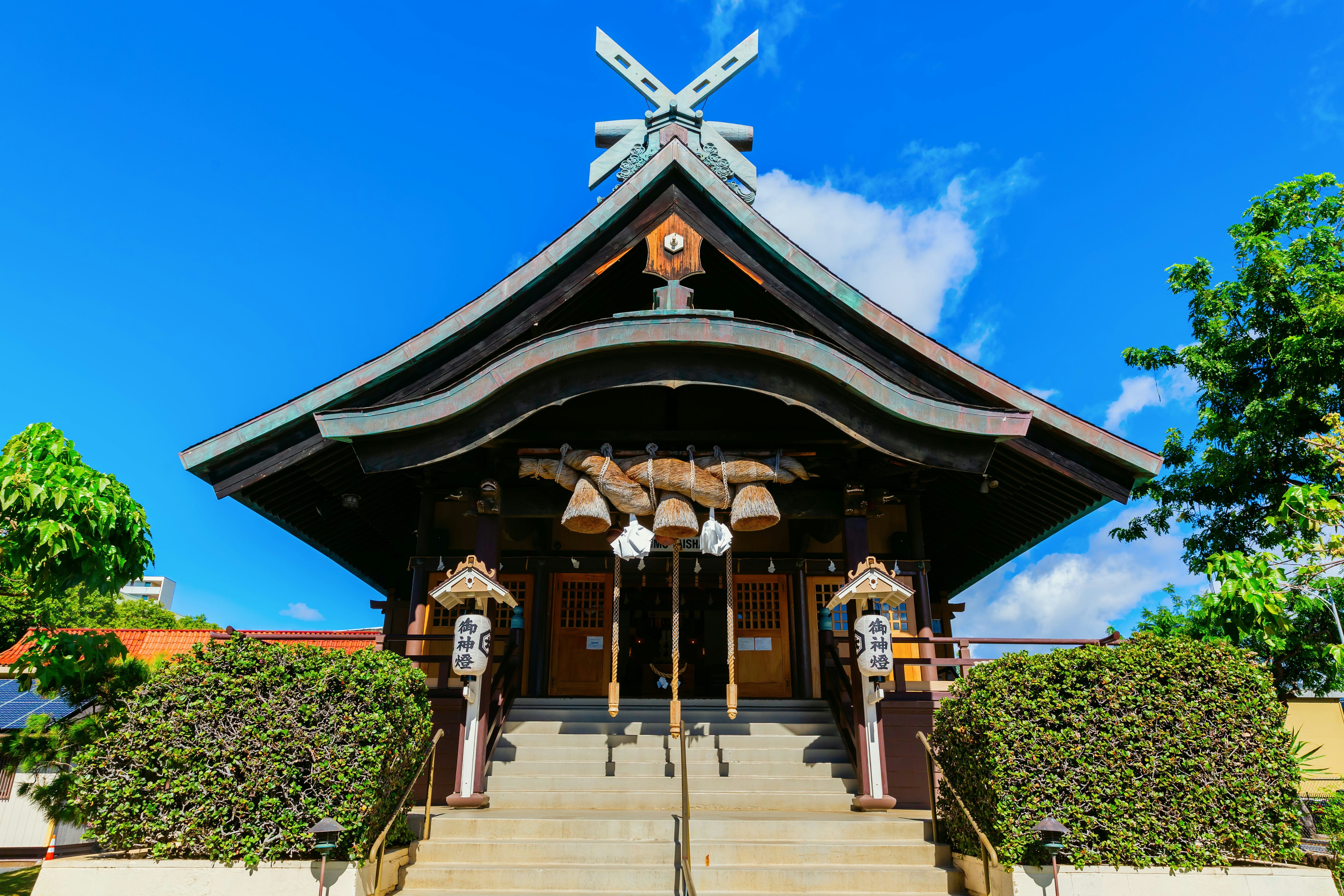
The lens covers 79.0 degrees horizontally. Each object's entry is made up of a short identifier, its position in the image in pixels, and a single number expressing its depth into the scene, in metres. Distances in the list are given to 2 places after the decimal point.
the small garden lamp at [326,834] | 5.72
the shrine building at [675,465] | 9.35
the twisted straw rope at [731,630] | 9.17
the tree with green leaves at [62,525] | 7.02
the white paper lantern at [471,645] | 9.05
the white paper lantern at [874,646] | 8.99
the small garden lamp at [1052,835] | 5.70
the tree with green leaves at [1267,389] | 14.27
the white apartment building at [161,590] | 117.19
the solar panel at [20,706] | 12.51
